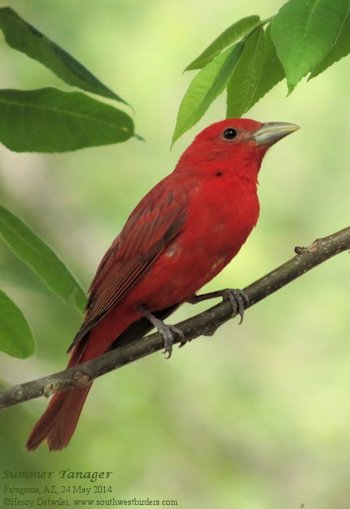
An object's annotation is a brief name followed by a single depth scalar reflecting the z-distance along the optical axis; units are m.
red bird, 7.61
